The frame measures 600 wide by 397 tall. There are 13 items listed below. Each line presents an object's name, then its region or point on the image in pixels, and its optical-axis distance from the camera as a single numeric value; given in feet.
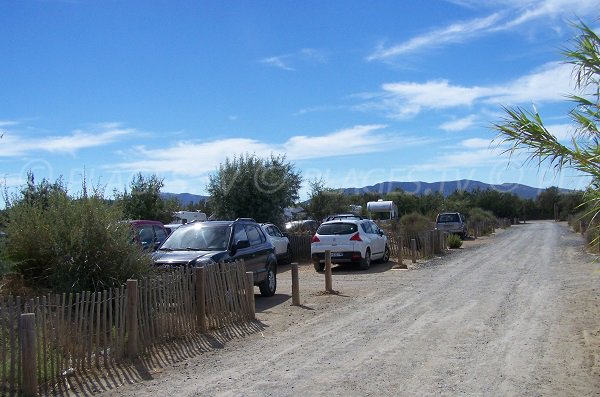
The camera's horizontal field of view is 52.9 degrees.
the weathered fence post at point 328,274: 46.61
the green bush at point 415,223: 91.10
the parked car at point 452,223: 123.45
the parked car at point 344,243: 64.23
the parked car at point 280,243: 75.20
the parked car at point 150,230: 56.34
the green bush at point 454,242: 102.47
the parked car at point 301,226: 94.27
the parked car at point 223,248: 37.09
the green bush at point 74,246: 30.58
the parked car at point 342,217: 78.69
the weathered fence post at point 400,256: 67.87
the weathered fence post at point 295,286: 41.14
